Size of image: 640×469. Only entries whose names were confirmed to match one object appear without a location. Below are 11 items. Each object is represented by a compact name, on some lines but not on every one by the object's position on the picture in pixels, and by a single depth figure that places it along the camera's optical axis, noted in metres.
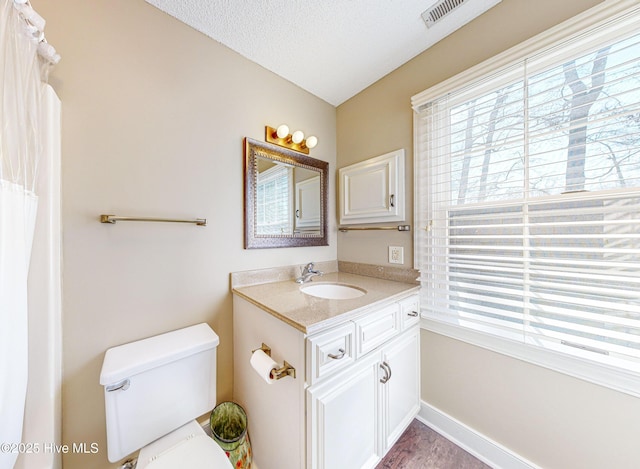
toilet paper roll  0.85
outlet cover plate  1.55
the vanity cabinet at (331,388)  0.83
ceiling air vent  1.14
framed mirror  1.43
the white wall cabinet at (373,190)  1.53
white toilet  0.85
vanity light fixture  1.53
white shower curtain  0.61
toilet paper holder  0.85
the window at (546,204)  0.85
